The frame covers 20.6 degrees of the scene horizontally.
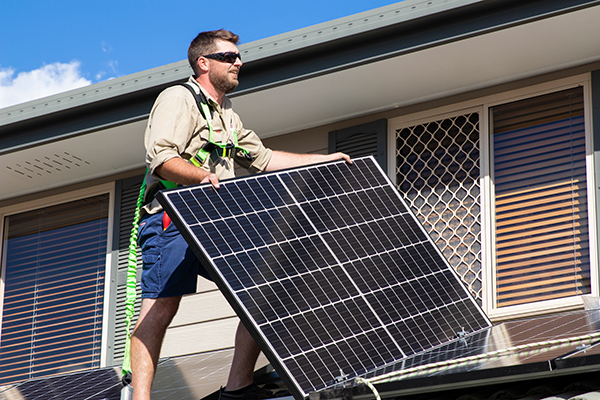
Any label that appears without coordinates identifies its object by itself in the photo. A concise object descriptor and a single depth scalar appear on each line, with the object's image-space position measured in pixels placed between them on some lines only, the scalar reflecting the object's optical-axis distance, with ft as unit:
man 30.71
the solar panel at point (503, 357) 22.25
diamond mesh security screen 47.24
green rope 30.48
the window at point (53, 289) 58.60
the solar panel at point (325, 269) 26.33
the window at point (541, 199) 44.33
